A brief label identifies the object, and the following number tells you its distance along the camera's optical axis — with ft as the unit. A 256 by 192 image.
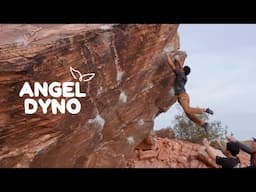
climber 17.47
